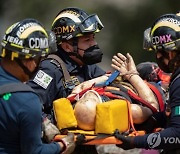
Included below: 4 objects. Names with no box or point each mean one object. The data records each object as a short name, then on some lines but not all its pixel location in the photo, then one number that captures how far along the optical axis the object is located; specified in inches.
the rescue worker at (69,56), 577.3
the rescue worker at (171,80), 499.4
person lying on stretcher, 525.8
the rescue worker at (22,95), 461.4
